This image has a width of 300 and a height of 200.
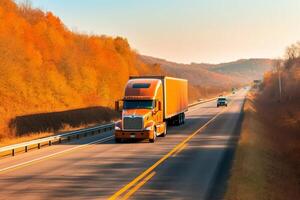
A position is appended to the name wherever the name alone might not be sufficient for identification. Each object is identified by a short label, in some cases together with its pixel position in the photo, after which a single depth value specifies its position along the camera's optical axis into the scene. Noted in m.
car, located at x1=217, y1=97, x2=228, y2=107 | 83.31
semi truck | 26.95
